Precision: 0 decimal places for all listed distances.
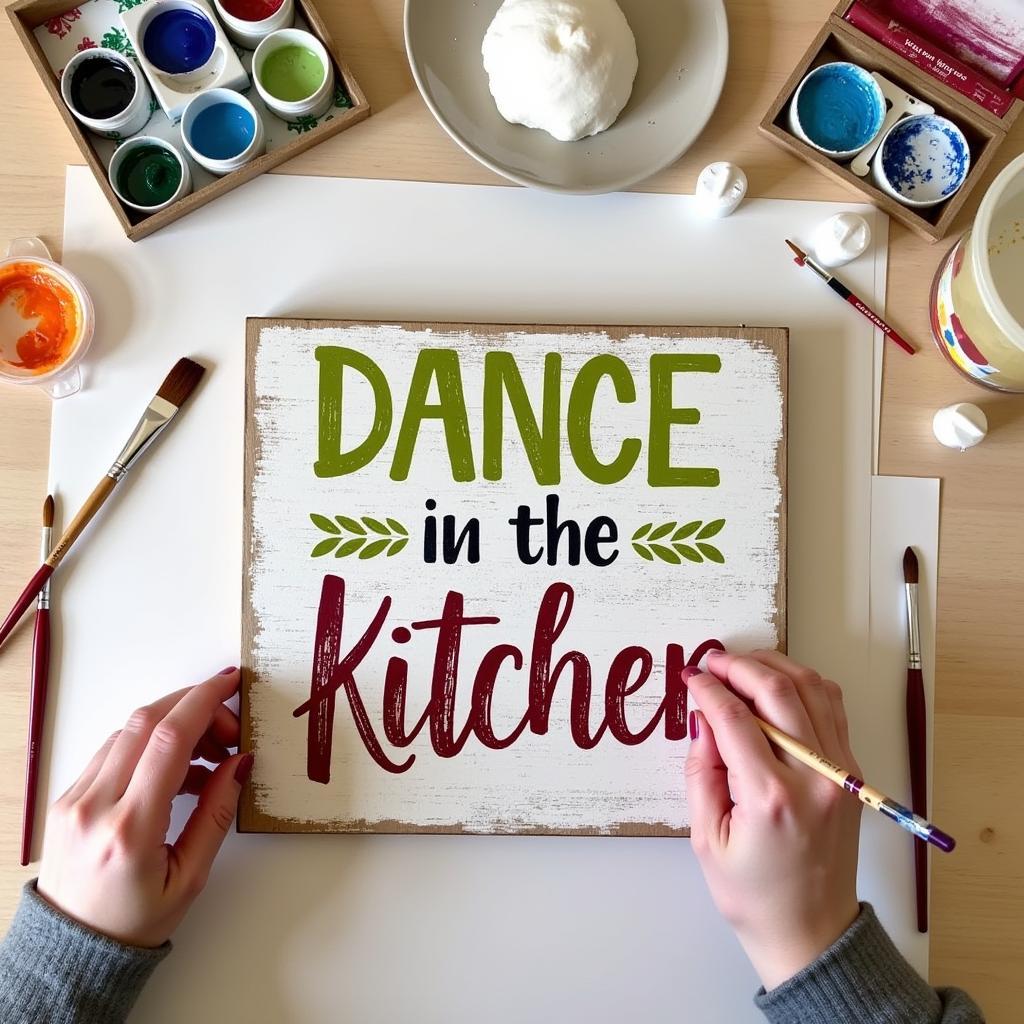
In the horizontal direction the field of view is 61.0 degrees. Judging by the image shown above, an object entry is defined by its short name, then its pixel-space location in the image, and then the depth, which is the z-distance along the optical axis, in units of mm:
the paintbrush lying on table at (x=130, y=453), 740
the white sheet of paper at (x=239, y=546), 736
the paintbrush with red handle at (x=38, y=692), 728
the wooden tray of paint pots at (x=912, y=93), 774
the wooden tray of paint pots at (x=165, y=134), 744
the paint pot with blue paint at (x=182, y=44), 752
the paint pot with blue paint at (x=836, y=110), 785
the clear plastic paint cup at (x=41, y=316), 750
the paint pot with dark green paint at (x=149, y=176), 759
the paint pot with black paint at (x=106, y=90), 746
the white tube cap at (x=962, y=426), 766
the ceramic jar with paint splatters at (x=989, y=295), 689
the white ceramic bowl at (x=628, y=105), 767
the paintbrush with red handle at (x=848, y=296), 790
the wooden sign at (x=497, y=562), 741
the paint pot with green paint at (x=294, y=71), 752
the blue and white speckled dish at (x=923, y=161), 785
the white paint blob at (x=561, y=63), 712
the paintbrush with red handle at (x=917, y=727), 754
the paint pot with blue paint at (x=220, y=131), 750
